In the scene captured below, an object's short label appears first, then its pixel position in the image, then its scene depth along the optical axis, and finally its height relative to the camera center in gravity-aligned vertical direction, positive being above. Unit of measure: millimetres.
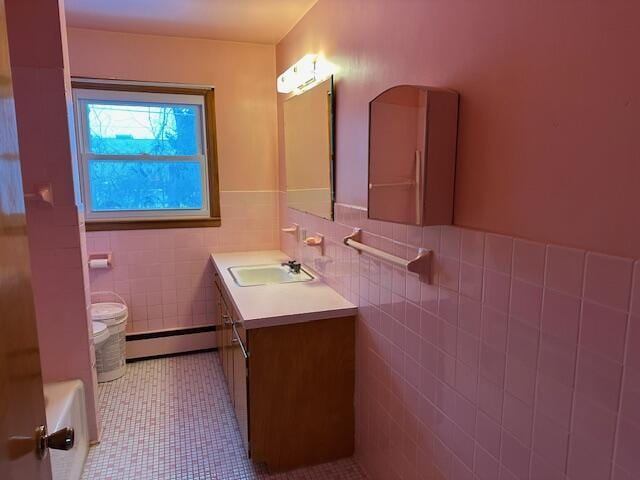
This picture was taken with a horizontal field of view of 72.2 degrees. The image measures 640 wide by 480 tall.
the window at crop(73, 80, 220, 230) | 3191 +135
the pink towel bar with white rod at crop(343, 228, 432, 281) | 1519 -322
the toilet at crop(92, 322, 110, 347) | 2818 -1028
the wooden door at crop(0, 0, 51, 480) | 756 -283
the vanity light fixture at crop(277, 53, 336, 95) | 2422 +584
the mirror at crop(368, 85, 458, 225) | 1331 +63
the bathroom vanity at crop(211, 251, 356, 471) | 2039 -964
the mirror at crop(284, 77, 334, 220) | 2381 +142
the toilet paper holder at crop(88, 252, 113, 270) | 3211 -631
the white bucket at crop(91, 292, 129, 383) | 3023 -1183
